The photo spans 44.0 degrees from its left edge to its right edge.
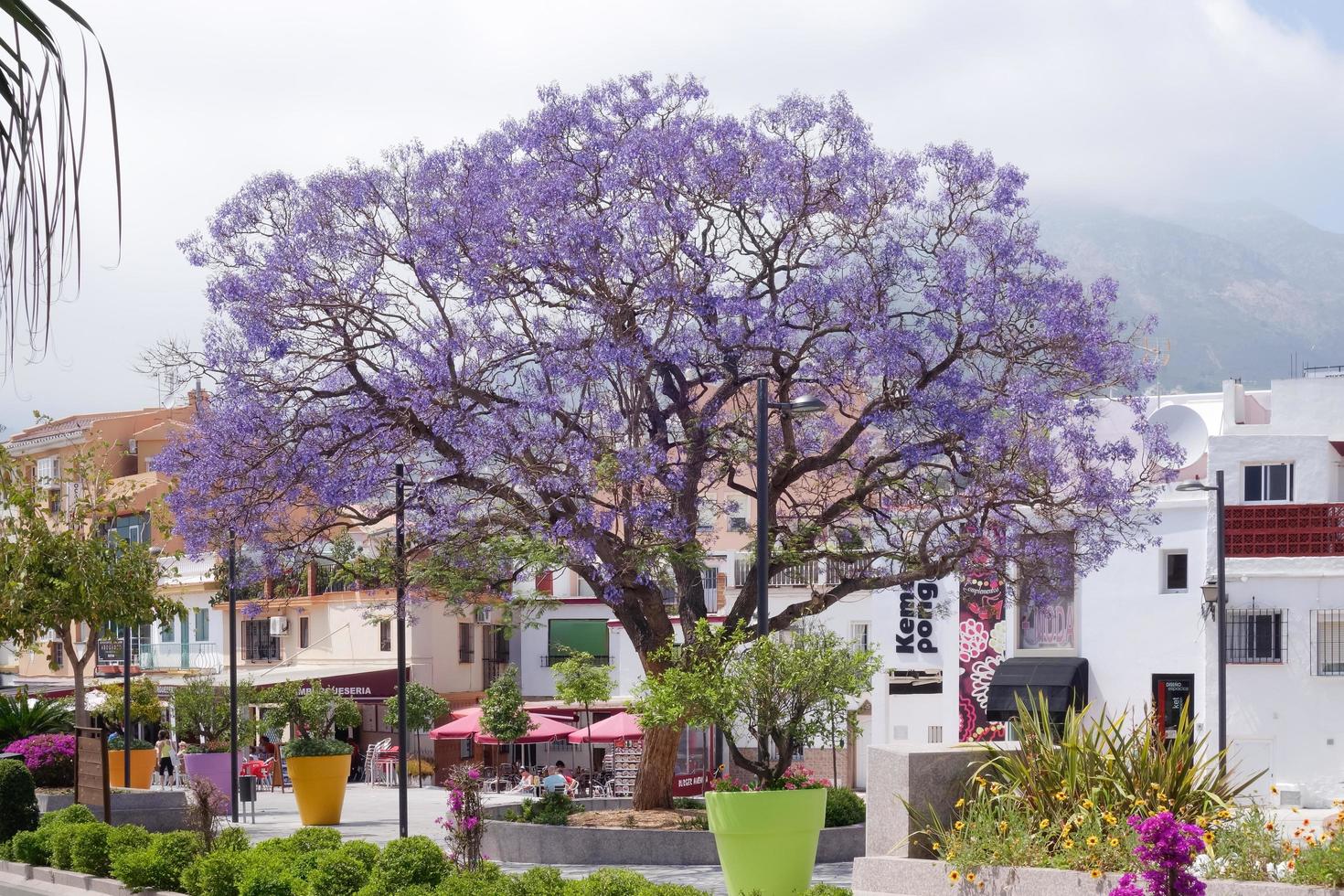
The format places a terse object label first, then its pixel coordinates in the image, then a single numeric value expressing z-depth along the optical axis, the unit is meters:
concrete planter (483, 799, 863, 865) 21.42
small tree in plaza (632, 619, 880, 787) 14.70
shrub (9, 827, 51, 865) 19.56
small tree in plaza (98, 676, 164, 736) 41.88
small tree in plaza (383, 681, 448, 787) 50.91
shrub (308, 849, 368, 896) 13.85
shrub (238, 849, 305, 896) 14.29
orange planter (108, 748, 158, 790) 32.34
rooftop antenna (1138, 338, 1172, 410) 26.01
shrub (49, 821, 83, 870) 18.79
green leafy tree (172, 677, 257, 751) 39.66
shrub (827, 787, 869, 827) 23.50
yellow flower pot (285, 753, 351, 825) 28.23
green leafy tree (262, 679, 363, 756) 28.42
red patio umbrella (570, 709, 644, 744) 40.47
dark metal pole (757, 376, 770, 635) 17.91
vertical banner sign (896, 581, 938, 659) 43.53
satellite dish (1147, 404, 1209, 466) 45.59
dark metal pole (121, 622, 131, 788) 29.70
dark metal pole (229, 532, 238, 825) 29.89
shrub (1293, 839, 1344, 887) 9.89
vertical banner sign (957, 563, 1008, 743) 42.62
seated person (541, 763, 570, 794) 36.06
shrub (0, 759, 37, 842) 21.61
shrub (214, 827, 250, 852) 16.95
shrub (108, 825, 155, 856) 18.05
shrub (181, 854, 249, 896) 15.27
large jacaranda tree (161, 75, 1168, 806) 22.89
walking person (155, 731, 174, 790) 48.67
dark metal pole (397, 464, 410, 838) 22.19
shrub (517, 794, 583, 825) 23.75
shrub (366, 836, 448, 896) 13.52
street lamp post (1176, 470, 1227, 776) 30.16
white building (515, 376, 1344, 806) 38.09
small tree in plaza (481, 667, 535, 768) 41.88
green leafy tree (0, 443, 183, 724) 25.69
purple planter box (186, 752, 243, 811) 32.91
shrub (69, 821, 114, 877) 18.20
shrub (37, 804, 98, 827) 19.96
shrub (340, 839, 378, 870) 14.41
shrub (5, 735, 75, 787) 26.03
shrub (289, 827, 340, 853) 15.48
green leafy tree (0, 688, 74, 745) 28.39
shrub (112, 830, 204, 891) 16.75
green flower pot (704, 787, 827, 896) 13.91
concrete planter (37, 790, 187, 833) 24.44
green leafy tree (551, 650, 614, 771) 28.13
